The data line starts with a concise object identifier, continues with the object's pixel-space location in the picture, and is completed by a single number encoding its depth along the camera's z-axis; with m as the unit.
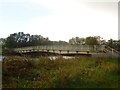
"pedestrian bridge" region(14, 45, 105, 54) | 14.90
